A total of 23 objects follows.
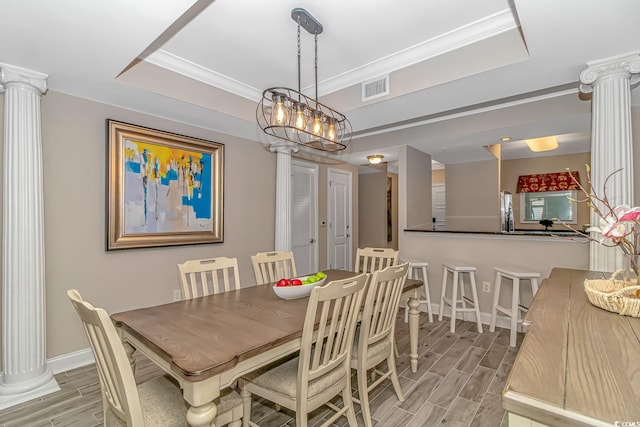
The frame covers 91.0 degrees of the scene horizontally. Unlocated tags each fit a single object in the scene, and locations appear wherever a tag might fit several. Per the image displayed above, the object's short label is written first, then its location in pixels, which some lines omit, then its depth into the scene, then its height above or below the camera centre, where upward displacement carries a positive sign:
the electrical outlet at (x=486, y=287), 3.67 -0.88
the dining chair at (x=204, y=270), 2.16 -0.41
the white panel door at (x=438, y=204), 7.32 +0.19
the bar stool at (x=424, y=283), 3.76 -0.86
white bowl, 2.06 -0.52
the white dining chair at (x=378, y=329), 1.85 -0.74
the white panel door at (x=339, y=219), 5.54 -0.13
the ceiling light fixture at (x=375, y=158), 4.90 +0.86
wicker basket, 1.22 -0.36
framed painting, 2.88 +0.25
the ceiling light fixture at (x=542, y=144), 5.31 +1.17
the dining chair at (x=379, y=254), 2.97 -0.41
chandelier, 2.06 +0.69
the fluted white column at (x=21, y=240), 2.22 -0.19
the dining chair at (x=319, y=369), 1.47 -0.81
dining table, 1.19 -0.58
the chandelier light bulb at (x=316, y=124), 2.28 +0.64
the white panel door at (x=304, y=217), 4.91 -0.07
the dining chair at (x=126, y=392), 1.10 -0.75
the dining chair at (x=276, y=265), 2.68 -0.48
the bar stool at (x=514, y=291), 3.04 -0.80
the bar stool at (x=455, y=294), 3.40 -0.92
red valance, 6.00 +0.58
